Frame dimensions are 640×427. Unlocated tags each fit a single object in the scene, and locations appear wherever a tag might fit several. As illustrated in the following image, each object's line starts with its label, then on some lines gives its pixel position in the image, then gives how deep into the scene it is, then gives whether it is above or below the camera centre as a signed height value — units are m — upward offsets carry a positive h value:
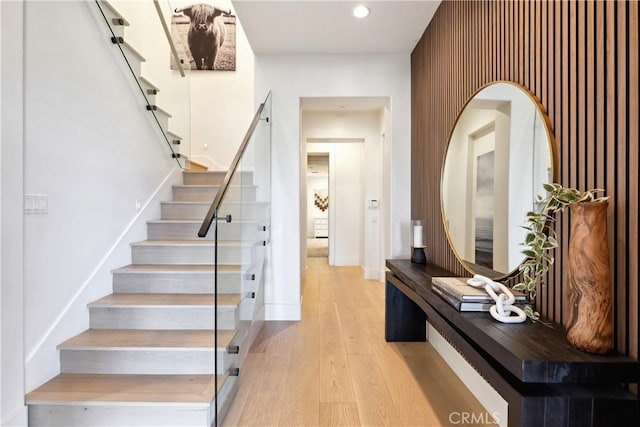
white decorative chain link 1.30 -0.39
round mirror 1.51 +0.23
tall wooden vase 0.98 -0.20
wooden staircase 1.72 -0.85
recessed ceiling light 2.65 +1.73
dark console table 0.95 -0.54
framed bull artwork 5.08 +2.82
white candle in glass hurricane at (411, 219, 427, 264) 2.75 -0.29
